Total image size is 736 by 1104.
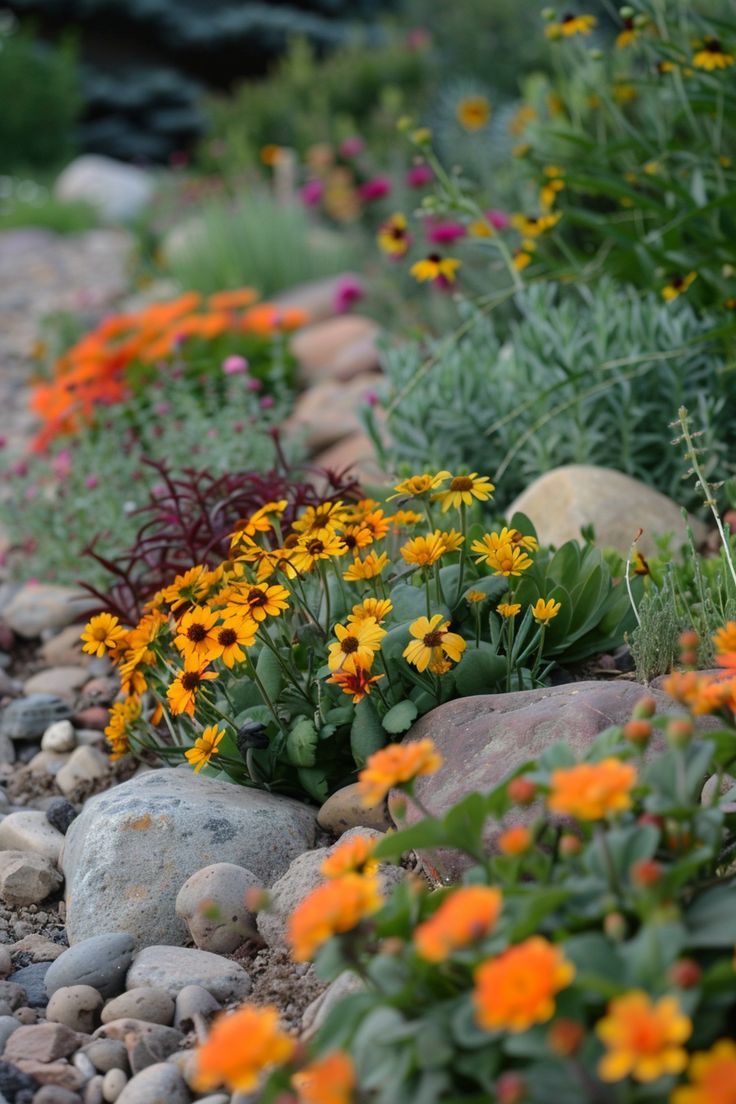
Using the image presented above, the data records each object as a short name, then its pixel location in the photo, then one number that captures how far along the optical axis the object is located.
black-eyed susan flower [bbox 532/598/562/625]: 2.12
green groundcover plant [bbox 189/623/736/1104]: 1.07
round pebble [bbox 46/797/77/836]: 2.56
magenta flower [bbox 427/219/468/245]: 4.78
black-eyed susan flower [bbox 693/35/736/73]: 3.18
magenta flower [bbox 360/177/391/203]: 5.97
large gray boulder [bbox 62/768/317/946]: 2.10
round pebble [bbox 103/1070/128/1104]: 1.67
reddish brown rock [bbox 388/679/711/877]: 1.94
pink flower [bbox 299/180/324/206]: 6.83
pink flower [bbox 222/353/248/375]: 4.06
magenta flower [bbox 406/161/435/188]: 5.72
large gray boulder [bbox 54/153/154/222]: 10.56
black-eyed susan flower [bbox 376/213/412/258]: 3.50
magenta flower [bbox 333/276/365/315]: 5.47
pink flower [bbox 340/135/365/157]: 6.80
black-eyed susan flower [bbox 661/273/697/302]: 3.25
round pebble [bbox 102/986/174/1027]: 1.83
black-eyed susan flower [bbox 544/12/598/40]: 3.33
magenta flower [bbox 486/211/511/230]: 5.04
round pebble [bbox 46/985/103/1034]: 1.85
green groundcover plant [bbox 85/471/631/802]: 2.08
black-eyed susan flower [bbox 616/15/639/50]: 3.38
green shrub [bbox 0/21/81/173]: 12.16
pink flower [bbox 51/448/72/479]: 4.14
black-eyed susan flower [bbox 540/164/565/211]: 3.52
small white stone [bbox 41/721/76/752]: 2.88
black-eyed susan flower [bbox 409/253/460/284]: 3.29
